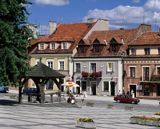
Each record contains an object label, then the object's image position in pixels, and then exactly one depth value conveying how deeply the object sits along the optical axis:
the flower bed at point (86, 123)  30.98
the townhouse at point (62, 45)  90.19
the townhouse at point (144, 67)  78.50
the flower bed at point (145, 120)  33.58
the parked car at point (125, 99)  69.74
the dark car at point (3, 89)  88.44
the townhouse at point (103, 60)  83.12
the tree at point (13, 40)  49.12
